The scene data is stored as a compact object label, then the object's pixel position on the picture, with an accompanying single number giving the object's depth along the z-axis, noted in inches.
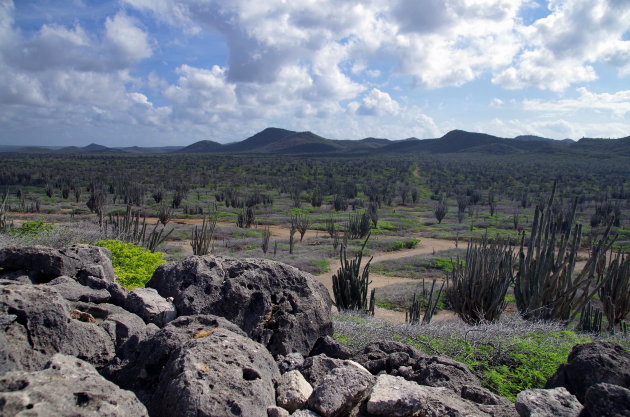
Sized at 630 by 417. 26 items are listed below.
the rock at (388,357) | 163.8
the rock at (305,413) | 121.5
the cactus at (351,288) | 350.9
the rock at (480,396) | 137.5
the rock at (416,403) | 122.3
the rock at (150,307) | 172.6
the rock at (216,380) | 107.3
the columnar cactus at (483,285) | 307.0
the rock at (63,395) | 86.5
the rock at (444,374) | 147.8
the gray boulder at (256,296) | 182.4
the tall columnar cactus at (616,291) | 328.2
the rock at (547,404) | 120.0
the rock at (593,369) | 141.6
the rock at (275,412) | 118.7
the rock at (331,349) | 173.8
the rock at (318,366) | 145.6
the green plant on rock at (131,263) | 264.4
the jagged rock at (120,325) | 138.6
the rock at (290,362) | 159.2
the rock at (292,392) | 127.8
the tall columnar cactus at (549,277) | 293.0
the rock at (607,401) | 108.5
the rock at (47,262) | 193.8
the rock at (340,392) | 125.0
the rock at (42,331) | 124.2
